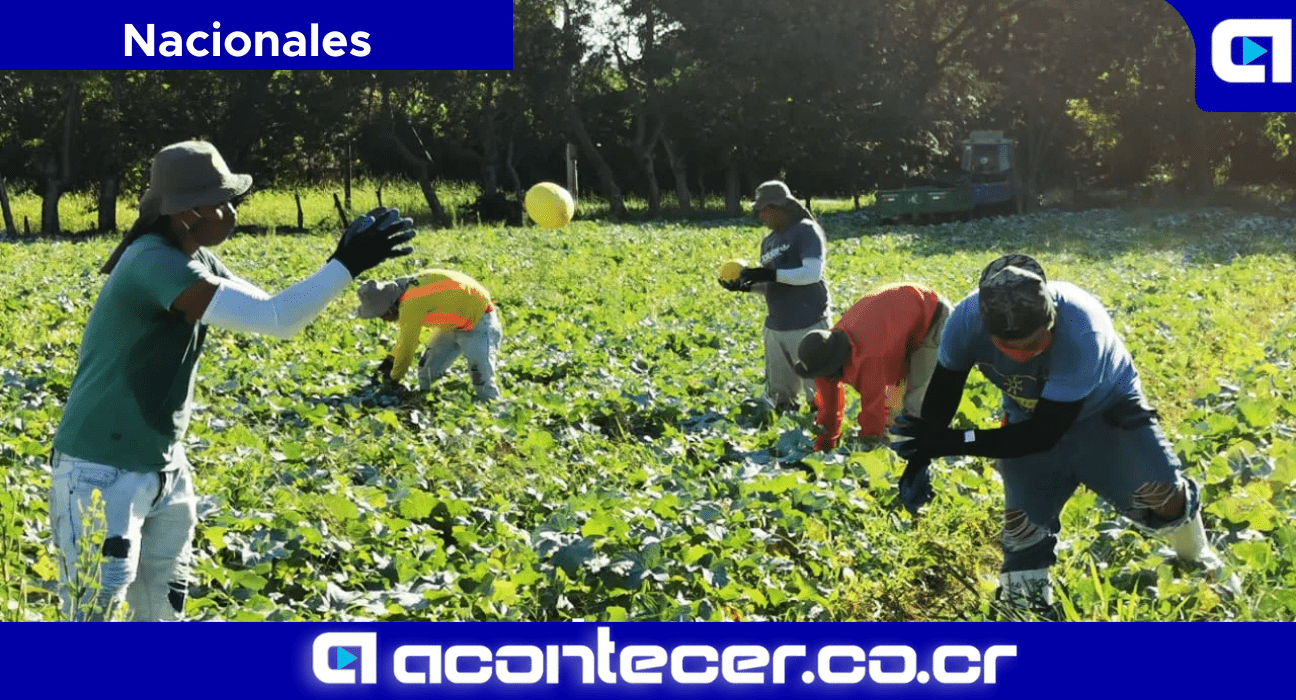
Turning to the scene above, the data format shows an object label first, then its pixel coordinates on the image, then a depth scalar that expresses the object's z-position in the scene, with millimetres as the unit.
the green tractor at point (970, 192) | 39688
